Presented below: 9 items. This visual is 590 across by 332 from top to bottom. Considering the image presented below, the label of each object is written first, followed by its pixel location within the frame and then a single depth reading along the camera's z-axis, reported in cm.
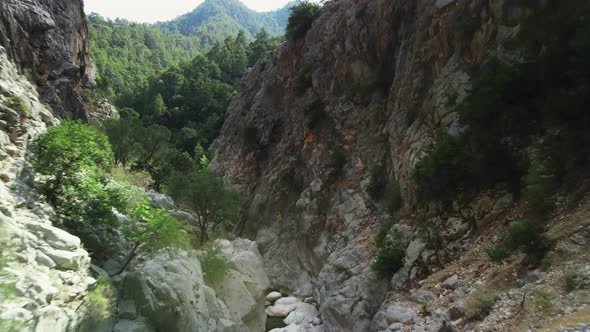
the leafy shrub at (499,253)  1205
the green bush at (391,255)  1830
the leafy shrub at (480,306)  1085
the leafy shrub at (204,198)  3572
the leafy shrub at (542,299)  888
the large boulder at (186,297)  1382
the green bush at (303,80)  4312
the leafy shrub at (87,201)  1303
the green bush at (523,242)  1071
